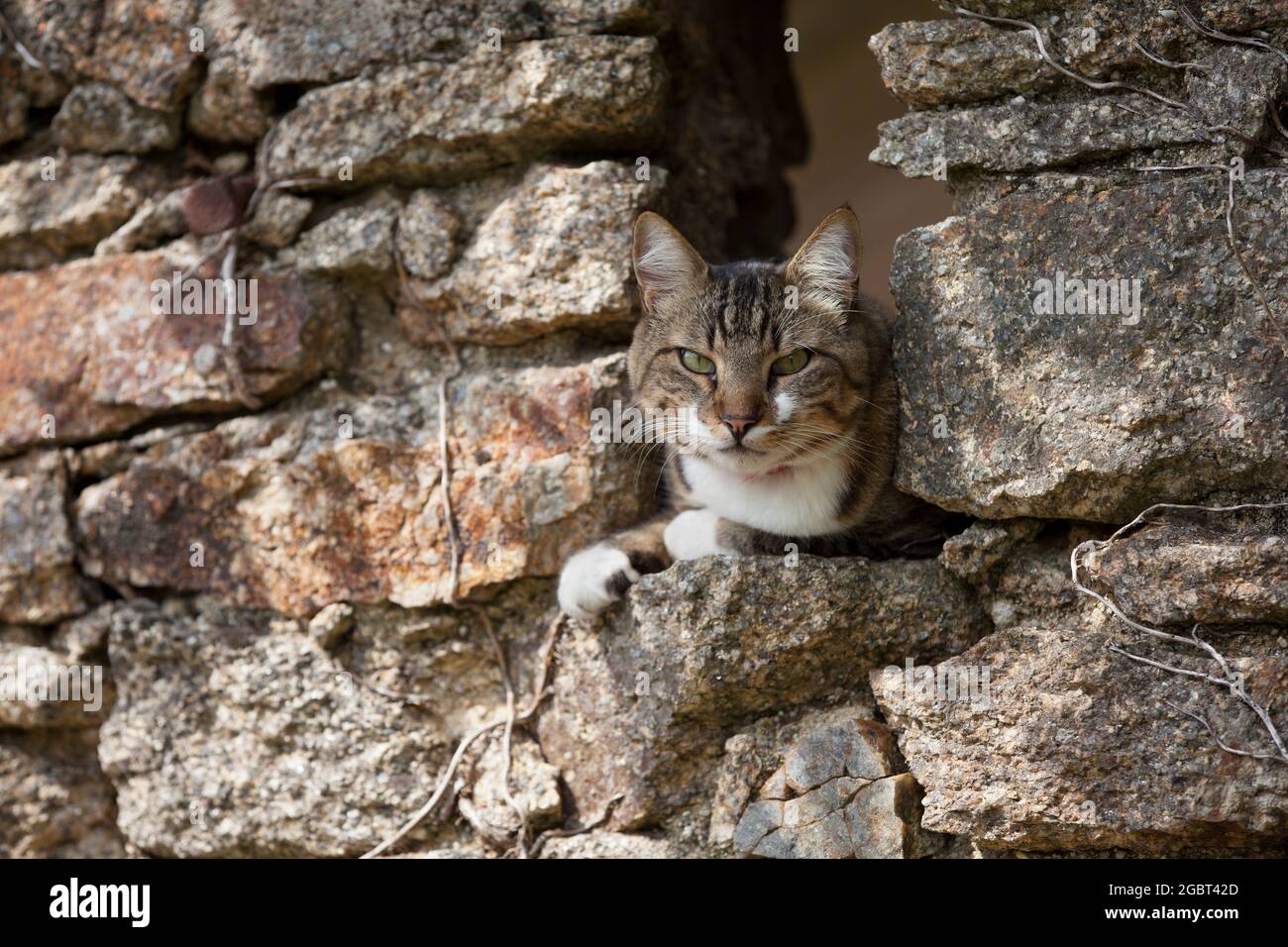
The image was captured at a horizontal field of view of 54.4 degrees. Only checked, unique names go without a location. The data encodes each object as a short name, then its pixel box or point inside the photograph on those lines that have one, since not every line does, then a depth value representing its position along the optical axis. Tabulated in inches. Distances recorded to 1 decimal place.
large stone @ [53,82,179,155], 134.3
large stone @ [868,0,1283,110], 97.7
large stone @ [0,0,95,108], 136.0
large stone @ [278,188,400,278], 125.3
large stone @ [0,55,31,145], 138.7
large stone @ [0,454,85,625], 132.4
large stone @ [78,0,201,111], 132.0
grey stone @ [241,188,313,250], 128.0
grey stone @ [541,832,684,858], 111.0
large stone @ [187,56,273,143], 130.0
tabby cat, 110.0
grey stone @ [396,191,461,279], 123.6
